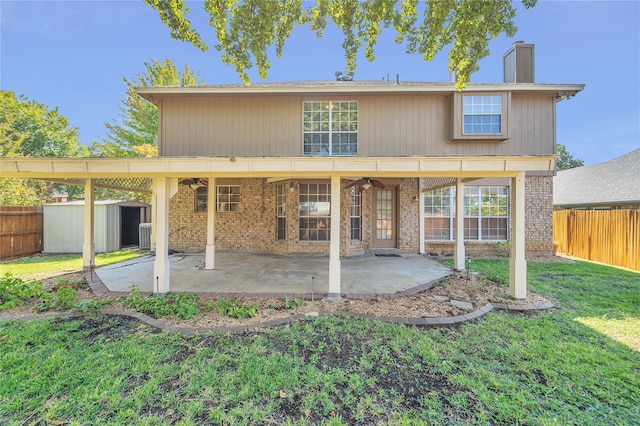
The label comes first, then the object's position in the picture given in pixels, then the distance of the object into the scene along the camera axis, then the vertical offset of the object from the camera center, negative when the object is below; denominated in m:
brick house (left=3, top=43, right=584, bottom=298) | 4.88 +1.02
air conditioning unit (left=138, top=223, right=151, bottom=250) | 10.44 -0.91
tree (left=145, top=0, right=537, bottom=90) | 4.50 +3.45
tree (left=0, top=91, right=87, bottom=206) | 17.02 +6.04
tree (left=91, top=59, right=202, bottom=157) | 15.35 +5.52
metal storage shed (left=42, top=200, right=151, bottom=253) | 9.73 -0.49
